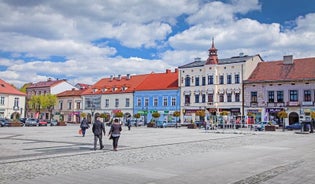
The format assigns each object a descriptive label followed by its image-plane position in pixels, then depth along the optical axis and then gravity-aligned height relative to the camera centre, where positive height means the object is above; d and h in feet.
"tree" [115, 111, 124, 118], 149.88 -3.16
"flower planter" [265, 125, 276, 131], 102.52 -7.28
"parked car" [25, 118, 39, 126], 138.89 -7.13
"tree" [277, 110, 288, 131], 109.43 -2.12
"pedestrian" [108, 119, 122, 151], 40.26 -3.39
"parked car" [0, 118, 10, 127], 128.20 -7.06
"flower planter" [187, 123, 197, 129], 122.00 -7.86
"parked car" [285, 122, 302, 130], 111.08 -7.30
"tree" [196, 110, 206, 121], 124.23 -2.04
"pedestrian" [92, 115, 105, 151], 40.85 -3.13
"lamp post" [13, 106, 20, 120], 180.33 -0.57
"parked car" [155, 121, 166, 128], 130.95 -7.54
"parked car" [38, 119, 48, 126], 143.55 -7.87
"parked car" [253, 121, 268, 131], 105.11 -7.10
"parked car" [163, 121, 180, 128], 133.98 -7.84
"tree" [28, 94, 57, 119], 188.85 +4.43
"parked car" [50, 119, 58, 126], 145.05 -7.94
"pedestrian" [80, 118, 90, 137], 65.59 -4.28
